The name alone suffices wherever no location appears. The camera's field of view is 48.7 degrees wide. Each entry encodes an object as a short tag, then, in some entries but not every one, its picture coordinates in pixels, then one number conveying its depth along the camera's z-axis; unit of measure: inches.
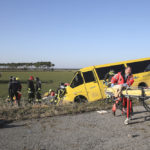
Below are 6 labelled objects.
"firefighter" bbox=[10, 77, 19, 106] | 375.6
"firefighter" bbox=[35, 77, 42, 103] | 415.5
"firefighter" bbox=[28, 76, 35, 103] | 418.6
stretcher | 181.2
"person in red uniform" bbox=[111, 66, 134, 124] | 208.0
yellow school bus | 355.3
